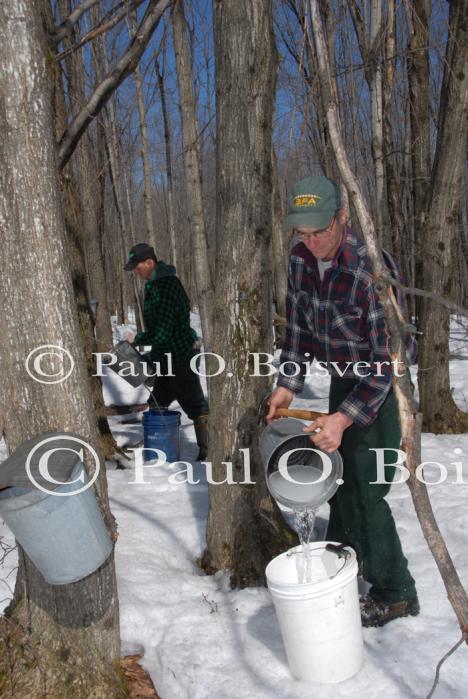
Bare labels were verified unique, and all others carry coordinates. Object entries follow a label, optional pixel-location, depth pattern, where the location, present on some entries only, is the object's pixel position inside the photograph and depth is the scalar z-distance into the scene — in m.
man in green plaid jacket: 5.14
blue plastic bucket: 5.29
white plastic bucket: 2.26
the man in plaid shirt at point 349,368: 2.42
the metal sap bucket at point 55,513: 1.96
